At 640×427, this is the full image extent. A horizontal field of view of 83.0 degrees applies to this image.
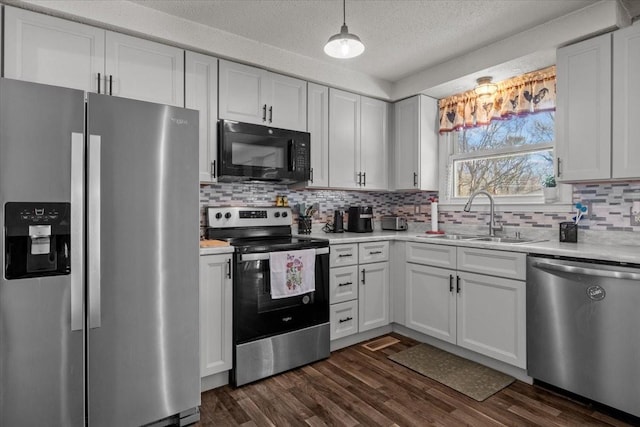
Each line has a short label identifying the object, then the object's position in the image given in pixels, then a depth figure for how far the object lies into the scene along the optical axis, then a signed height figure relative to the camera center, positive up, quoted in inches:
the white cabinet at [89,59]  75.5 +35.2
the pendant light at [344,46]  75.1 +35.2
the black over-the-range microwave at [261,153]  101.1 +17.5
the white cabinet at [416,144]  135.7 +26.1
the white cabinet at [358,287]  111.4 -24.4
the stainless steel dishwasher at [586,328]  73.6 -25.6
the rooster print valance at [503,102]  110.1 +37.2
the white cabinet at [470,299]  92.4 -24.8
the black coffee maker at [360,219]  137.8 -2.7
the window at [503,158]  115.3 +19.0
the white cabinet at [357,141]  128.0 +26.4
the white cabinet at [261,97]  103.1 +34.9
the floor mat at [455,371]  88.7 -42.9
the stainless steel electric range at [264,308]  90.6 -26.0
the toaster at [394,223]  147.4 -4.4
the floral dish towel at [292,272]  94.6 -16.4
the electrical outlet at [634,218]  91.7 -1.4
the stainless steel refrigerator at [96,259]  58.5 -8.6
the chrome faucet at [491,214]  117.0 -0.7
